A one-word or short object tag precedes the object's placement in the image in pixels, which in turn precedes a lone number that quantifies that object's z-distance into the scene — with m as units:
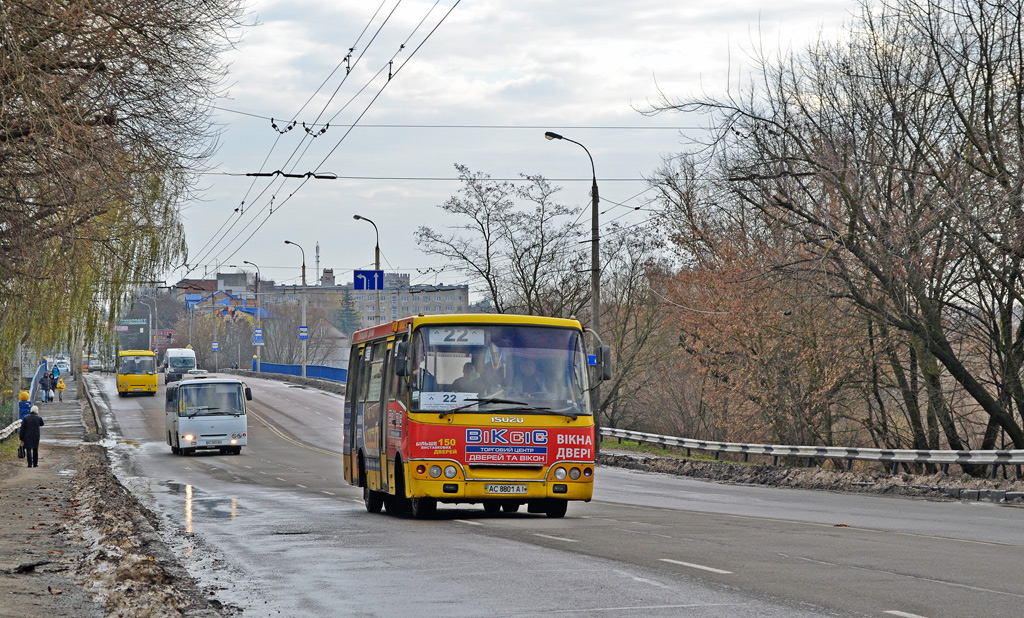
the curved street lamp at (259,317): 118.01
